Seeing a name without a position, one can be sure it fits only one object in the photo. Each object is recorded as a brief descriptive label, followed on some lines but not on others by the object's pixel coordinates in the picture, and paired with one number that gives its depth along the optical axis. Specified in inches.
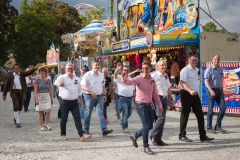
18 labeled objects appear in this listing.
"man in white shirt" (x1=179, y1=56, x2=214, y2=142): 275.1
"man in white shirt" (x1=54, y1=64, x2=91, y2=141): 288.7
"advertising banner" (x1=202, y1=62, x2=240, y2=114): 435.8
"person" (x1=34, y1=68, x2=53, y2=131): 345.7
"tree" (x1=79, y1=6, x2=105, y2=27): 1909.4
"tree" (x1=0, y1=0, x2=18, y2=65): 1507.1
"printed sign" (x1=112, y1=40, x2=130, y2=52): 649.0
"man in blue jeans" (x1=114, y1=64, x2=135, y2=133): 321.7
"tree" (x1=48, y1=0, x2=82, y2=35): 2116.1
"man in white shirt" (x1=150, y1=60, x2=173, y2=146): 261.3
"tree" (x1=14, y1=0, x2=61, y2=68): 1754.4
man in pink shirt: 237.9
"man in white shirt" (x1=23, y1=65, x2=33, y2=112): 533.3
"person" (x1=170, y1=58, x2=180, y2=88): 553.3
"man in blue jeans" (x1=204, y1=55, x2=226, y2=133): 315.3
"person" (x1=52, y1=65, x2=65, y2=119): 432.3
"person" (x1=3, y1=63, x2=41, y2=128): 381.1
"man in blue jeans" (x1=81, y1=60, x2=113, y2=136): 302.7
